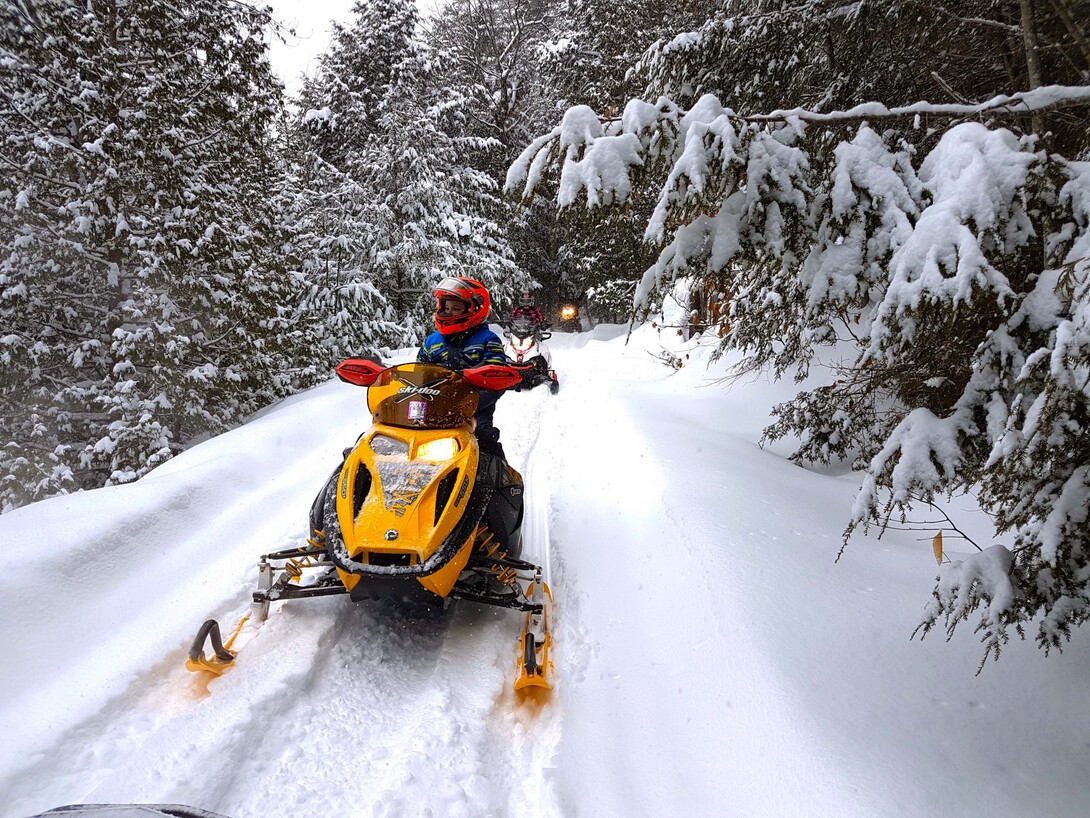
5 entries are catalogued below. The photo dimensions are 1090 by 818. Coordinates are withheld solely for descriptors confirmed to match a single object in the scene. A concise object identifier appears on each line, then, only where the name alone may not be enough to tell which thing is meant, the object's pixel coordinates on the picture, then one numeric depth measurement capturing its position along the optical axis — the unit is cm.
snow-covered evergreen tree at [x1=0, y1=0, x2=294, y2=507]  796
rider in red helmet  455
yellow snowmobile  298
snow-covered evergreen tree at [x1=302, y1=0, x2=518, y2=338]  1579
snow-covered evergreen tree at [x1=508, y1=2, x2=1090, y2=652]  198
